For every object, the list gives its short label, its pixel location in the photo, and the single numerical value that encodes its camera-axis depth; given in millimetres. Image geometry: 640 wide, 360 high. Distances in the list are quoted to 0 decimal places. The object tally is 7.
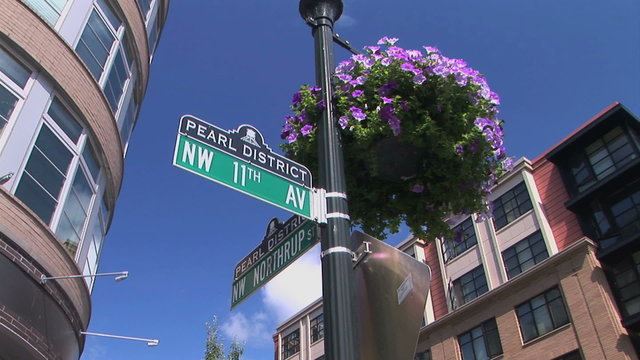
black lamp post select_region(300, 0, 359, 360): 3643
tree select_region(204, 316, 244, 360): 23469
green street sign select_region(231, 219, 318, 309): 4406
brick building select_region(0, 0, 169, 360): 8039
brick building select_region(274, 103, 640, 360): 23609
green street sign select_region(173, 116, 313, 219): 4160
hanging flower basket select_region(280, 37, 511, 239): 4879
